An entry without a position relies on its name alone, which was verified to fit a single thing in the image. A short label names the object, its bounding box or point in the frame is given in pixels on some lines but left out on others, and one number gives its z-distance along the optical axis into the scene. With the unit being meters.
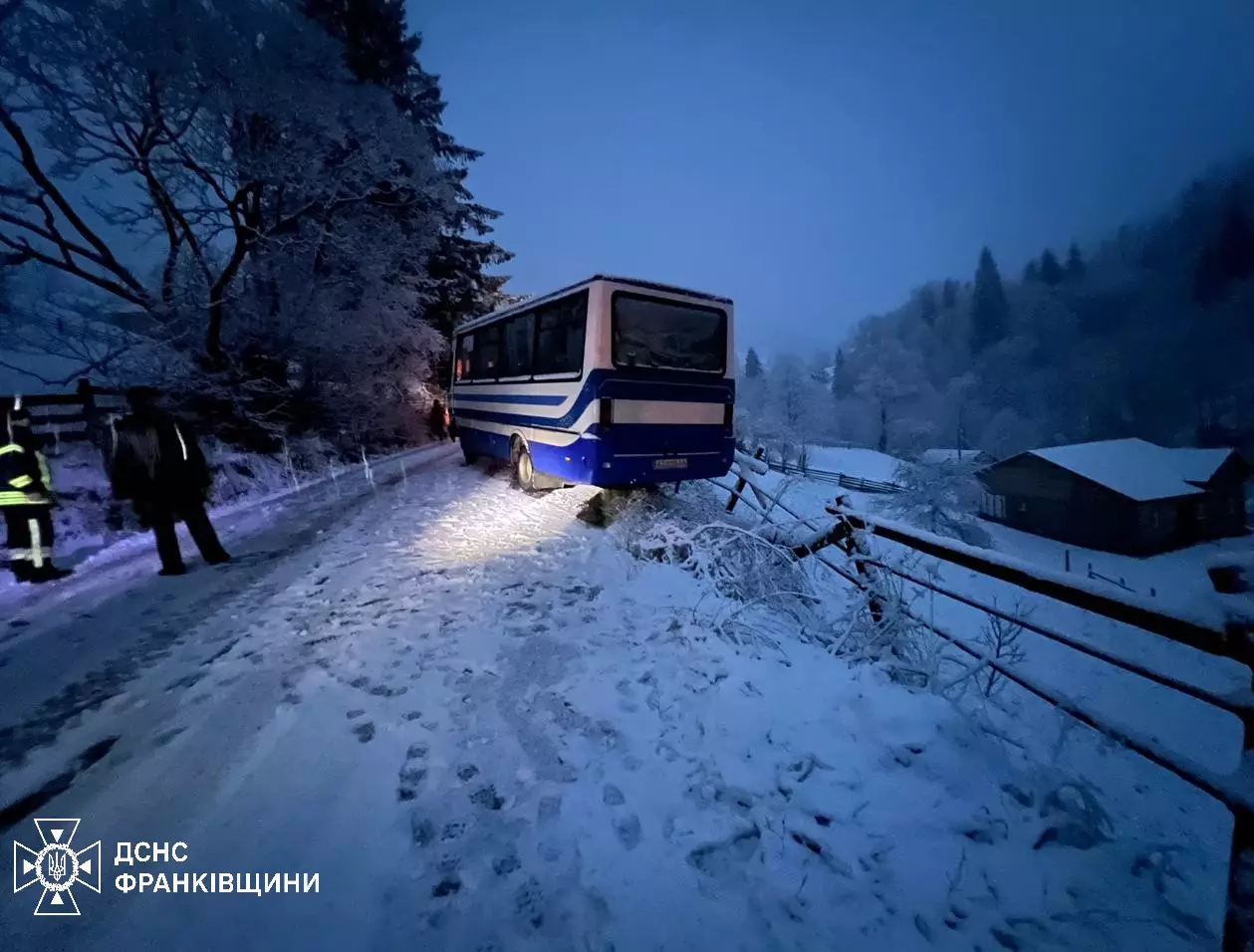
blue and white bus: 6.92
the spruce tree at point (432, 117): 16.59
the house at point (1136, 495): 18.64
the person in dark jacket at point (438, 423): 24.41
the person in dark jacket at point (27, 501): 5.51
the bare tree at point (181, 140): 9.02
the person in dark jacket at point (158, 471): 5.39
